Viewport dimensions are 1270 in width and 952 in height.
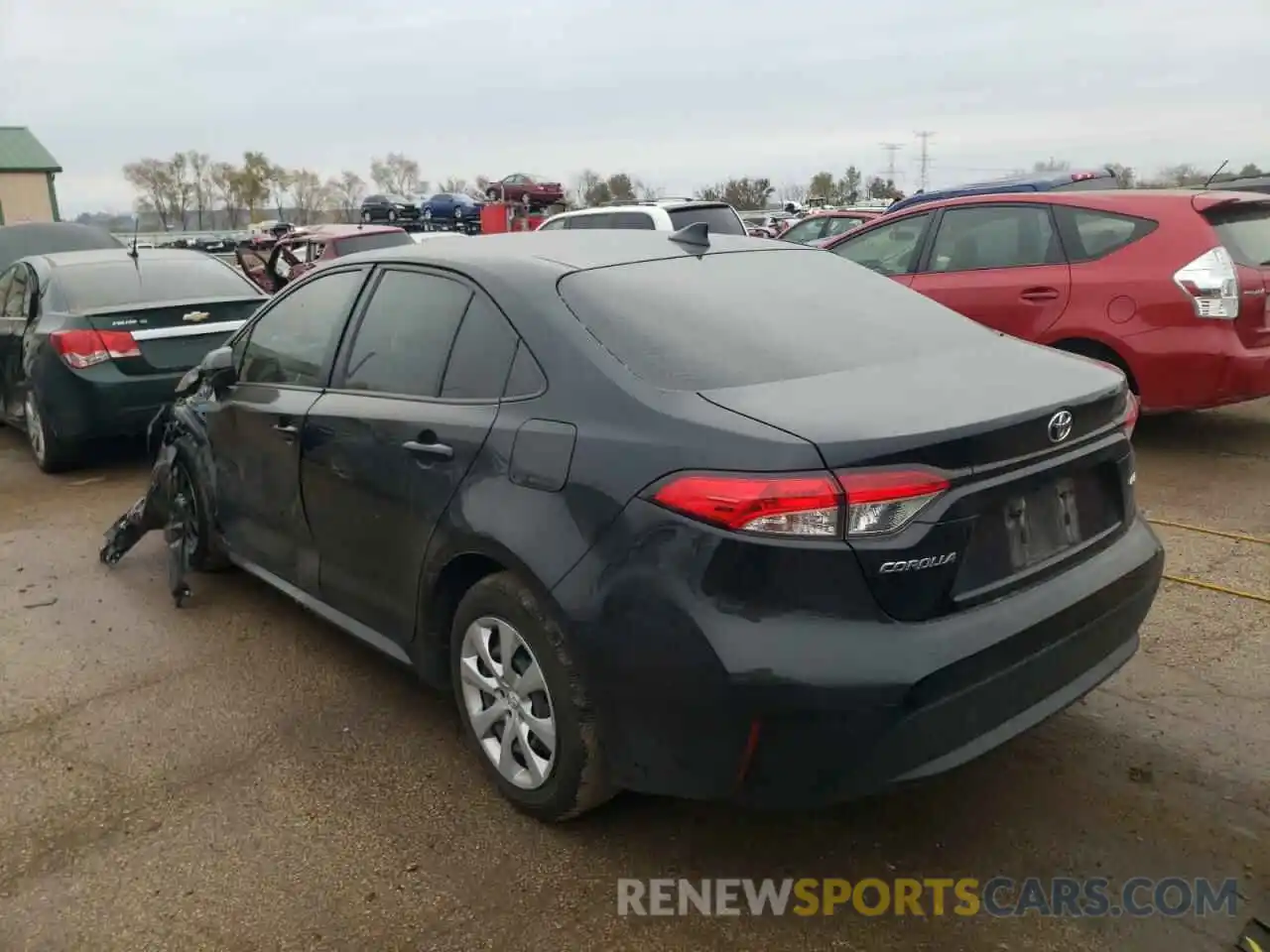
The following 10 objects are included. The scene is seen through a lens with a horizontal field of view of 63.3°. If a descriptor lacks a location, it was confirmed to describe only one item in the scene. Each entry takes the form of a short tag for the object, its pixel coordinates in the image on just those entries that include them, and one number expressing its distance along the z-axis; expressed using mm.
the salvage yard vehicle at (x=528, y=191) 36094
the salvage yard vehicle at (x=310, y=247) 14180
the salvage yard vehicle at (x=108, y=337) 6832
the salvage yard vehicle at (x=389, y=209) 42656
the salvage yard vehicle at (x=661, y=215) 12938
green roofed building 48312
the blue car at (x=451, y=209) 40438
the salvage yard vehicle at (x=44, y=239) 13055
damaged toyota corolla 2322
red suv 5945
